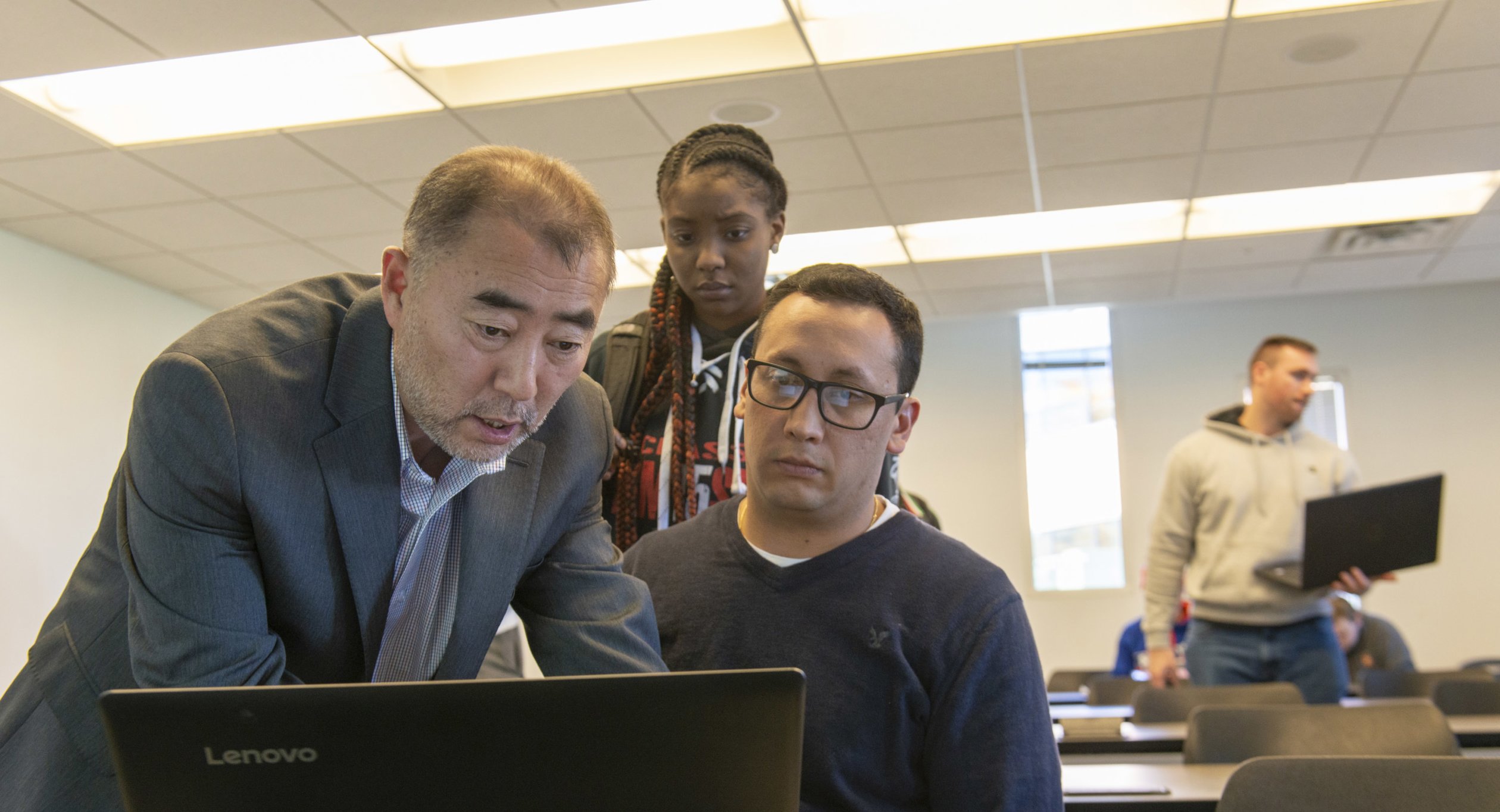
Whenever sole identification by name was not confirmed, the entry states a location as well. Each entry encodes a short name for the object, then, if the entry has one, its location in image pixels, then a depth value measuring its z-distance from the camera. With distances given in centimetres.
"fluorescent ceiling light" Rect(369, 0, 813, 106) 421
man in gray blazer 103
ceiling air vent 645
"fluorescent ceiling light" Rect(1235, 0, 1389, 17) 396
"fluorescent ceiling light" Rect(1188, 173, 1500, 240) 603
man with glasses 126
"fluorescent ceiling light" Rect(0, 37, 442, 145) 450
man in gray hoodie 350
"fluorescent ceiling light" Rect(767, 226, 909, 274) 655
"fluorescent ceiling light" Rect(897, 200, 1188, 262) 641
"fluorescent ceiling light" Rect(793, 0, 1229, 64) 408
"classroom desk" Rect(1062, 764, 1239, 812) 183
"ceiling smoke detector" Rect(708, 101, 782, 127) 465
